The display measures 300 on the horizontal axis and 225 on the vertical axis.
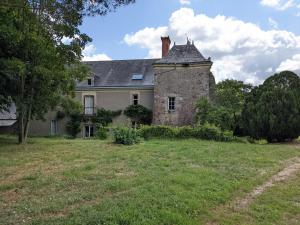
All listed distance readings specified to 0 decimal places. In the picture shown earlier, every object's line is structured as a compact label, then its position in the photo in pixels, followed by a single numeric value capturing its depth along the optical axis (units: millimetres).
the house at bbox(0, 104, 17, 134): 16621
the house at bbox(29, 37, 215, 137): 17515
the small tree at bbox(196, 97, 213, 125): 15304
